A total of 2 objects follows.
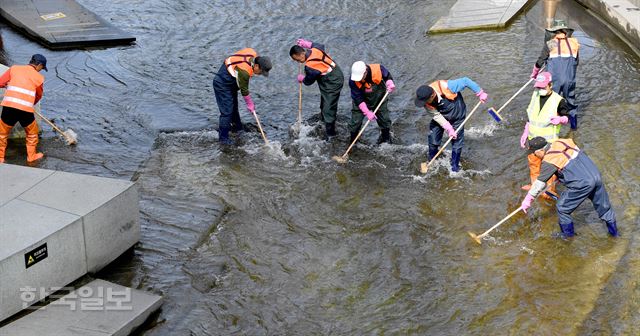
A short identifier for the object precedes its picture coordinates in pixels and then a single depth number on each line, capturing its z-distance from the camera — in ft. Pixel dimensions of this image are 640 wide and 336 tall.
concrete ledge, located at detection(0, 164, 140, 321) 22.15
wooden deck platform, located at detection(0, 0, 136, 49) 46.50
